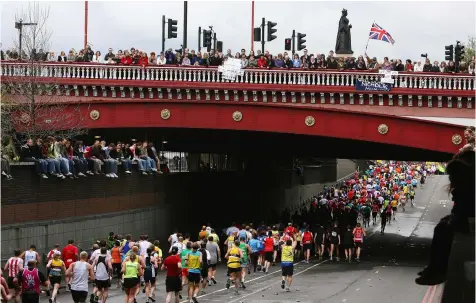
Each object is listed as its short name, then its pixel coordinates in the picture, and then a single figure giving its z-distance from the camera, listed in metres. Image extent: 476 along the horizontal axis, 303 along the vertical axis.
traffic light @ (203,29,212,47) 54.79
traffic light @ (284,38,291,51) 56.10
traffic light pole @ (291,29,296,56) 61.30
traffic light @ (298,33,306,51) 56.81
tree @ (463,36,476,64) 105.15
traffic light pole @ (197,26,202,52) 68.16
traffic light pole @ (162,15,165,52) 55.78
